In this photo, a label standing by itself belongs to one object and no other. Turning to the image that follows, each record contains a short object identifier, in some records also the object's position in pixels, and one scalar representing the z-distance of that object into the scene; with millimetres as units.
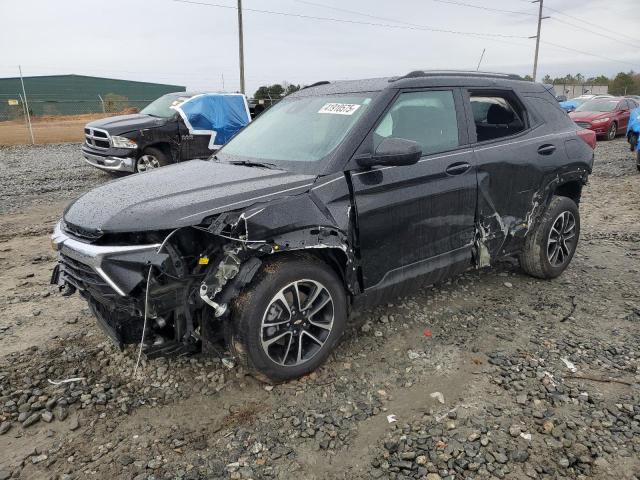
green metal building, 38125
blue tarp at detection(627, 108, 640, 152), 11678
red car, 17469
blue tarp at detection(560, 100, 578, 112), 22470
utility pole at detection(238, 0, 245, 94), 23031
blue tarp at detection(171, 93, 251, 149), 10211
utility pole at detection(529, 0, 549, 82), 39547
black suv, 2719
